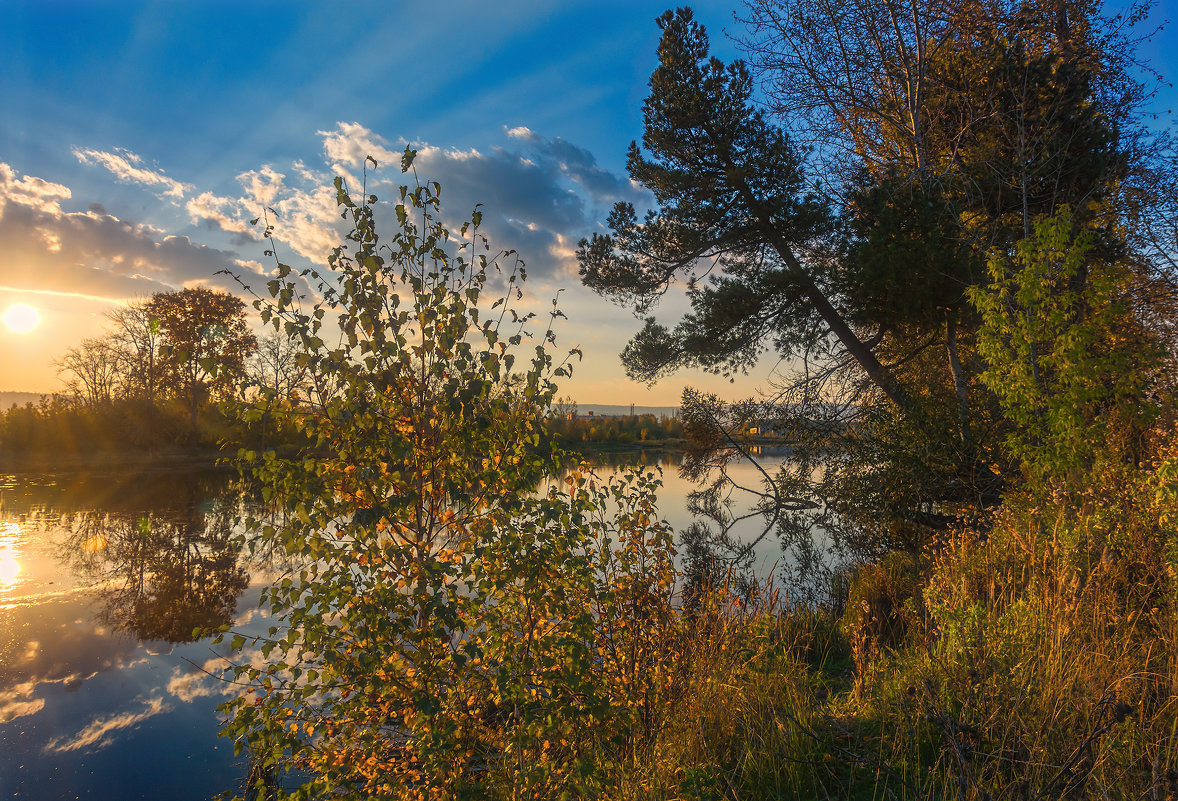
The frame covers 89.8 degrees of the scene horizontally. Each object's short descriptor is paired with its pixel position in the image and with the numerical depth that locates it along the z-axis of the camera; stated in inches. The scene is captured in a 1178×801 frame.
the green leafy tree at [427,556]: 101.0
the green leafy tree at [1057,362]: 295.9
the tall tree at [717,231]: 442.0
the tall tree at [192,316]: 1151.0
